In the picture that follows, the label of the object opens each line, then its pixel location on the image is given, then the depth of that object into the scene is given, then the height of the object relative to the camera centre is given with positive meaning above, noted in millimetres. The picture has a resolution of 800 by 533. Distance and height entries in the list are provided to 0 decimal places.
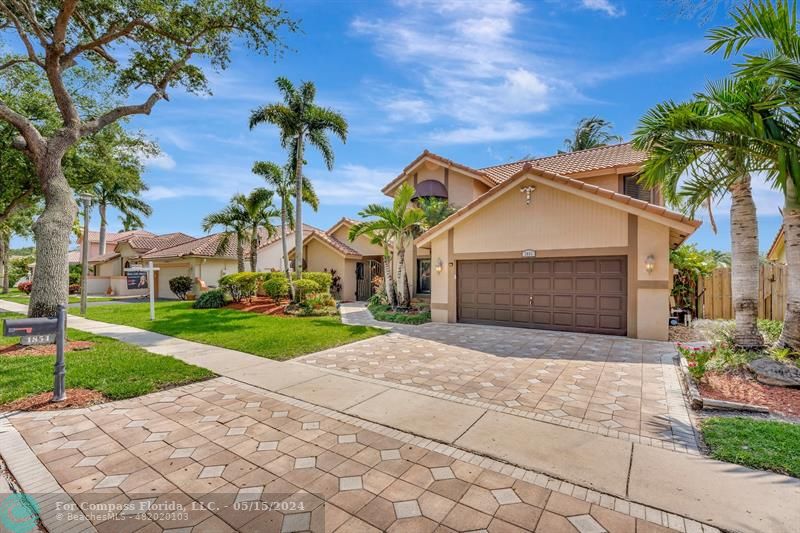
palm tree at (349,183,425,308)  14883 +2344
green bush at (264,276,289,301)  17517 -669
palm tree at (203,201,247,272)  22406 +3391
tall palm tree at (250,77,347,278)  16922 +7473
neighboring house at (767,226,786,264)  15834 +1266
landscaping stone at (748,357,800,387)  5812 -1646
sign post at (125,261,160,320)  15384 -164
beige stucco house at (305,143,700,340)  10195 +697
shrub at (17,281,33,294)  31759 -1285
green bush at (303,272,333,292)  19250 -226
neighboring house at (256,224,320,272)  28969 +1797
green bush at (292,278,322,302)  17062 -685
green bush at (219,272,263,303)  18938 -573
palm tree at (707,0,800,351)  5410 +3069
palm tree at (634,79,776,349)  6554 +2395
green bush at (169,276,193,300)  24297 -798
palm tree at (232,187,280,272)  21922 +3949
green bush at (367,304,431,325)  13719 -1692
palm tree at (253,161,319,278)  21531 +5608
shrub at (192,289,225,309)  18562 -1410
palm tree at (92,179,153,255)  32806 +6982
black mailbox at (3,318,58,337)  5230 -814
